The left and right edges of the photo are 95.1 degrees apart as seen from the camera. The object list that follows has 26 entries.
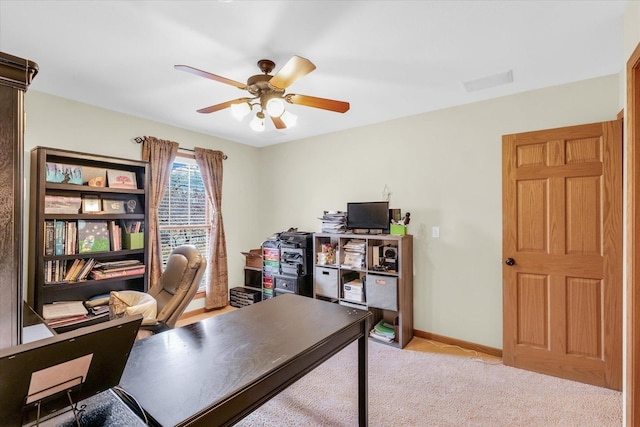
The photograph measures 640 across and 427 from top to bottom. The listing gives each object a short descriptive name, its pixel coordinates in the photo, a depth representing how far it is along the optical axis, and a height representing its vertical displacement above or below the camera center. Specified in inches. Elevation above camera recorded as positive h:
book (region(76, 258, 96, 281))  107.5 -19.3
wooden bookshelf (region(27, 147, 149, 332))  96.3 -1.3
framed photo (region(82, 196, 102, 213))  109.9 +4.8
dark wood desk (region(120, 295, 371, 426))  38.6 -23.8
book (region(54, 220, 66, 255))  101.2 -6.5
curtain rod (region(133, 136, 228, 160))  131.8 +35.3
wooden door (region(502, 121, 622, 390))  87.5 -11.6
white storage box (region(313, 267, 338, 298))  137.0 -31.0
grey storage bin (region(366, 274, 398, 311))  120.0 -31.5
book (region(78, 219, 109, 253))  107.8 -7.2
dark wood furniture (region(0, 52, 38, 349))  30.0 +3.3
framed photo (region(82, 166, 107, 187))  112.9 +16.1
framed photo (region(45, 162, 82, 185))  101.8 +15.9
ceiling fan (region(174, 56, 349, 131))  74.0 +33.3
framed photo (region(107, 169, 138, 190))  117.6 +15.8
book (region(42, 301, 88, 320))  98.1 -32.0
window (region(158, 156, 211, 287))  149.3 +3.3
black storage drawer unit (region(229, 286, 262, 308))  161.9 -44.7
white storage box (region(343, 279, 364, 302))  130.1 -33.6
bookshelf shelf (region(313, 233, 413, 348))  120.6 -26.1
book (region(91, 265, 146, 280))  110.3 -21.7
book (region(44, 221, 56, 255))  98.9 -7.0
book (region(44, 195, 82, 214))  100.4 +4.7
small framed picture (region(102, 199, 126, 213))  116.0 +4.6
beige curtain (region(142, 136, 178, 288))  134.4 +15.2
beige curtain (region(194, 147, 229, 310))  159.9 -12.8
